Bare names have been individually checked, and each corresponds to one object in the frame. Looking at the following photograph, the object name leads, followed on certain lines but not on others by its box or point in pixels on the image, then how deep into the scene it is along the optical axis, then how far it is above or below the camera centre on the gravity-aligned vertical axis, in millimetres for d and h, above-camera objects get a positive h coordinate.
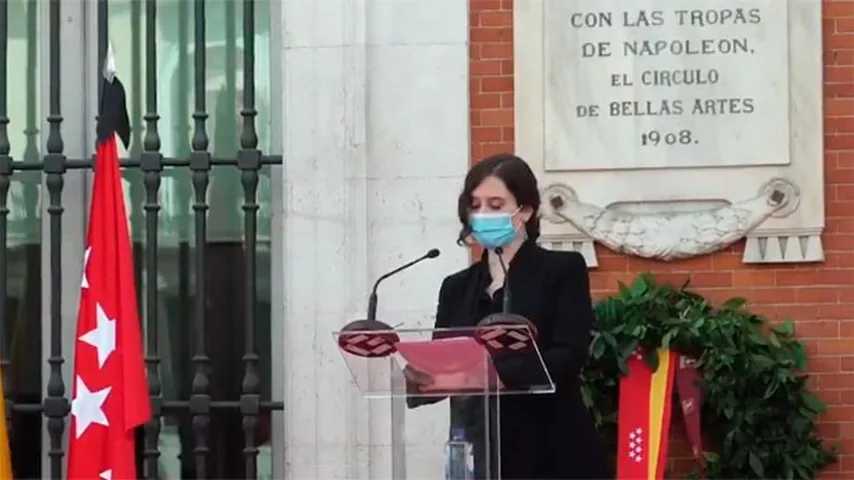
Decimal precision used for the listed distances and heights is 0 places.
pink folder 8558 -346
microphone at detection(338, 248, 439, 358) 8447 -276
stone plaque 12962 +584
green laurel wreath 12641 -557
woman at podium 9115 -207
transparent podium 8486 -385
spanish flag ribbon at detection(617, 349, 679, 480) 12720 -731
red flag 12962 -434
